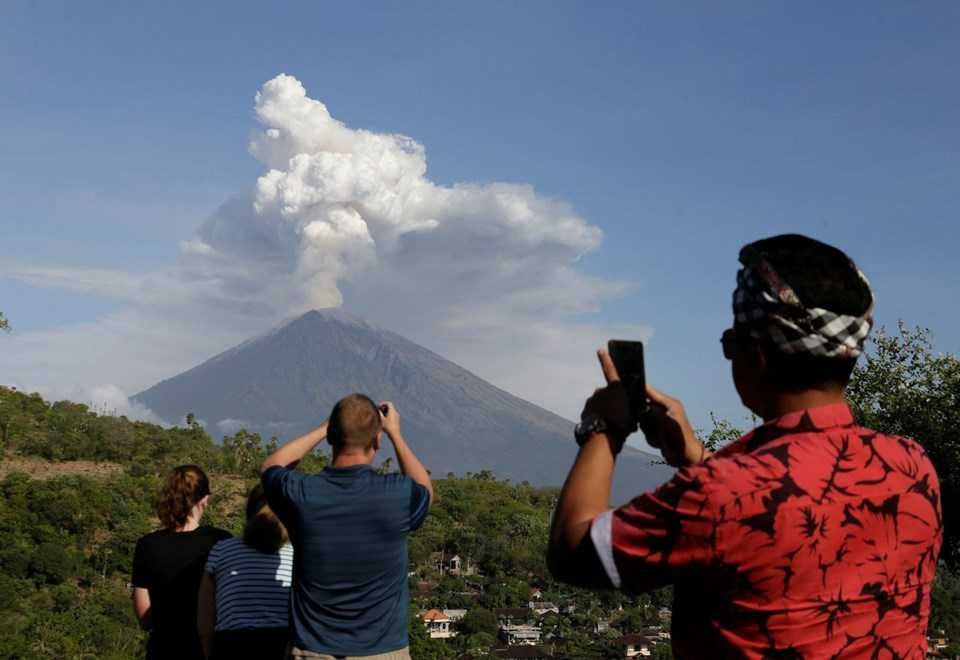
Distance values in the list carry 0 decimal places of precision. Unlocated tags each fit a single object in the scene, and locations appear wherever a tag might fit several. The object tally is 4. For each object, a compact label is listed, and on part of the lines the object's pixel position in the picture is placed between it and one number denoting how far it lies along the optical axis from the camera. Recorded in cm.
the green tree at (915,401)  1525
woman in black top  529
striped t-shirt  500
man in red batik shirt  179
